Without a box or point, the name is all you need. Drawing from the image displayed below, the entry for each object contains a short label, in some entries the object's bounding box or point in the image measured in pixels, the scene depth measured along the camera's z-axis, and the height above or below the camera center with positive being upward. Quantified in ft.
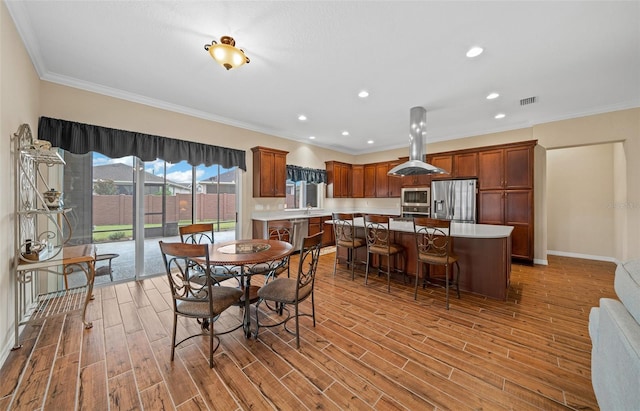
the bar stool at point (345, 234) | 12.65 -1.73
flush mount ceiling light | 6.88 +4.44
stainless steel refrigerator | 16.48 +0.31
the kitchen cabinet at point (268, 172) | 16.31 +2.27
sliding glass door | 10.91 -0.05
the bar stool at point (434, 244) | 9.34 -1.75
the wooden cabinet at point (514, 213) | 14.96 -0.58
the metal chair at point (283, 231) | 16.05 -1.84
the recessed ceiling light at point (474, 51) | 7.96 +5.21
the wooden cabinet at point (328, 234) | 20.53 -2.60
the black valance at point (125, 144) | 9.88 +2.94
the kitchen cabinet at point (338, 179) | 22.31 +2.41
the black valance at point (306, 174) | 19.38 +2.58
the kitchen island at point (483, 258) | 9.70 -2.28
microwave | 18.80 +0.65
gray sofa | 2.98 -2.02
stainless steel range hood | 13.12 +3.37
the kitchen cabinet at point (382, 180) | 22.16 +2.23
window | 20.66 +0.88
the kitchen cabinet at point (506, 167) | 14.96 +2.44
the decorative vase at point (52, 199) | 7.68 +0.16
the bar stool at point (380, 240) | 11.09 -1.79
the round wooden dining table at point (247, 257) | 6.63 -1.52
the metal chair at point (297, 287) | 6.73 -2.59
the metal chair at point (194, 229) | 9.69 -1.06
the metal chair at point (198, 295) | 5.76 -2.46
